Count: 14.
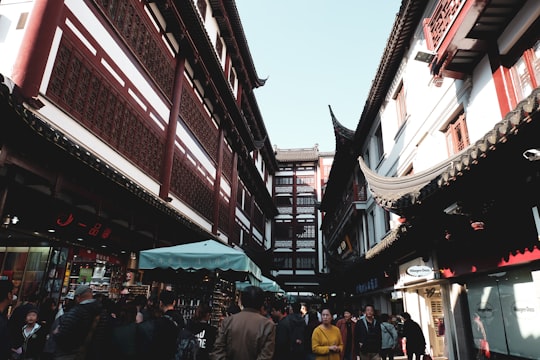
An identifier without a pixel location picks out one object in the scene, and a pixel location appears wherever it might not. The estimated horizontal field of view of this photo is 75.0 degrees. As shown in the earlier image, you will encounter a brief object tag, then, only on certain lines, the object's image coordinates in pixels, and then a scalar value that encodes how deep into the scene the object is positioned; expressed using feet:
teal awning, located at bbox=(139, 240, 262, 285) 23.13
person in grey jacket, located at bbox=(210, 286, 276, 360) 11.28
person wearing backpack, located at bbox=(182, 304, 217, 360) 15.25
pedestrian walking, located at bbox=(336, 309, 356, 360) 27.78
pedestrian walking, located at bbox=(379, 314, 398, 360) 30.32
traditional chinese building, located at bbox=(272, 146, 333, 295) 142.00
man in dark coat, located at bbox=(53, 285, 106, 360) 12.54
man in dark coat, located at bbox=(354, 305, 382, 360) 24.88
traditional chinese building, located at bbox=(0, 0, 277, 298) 21.44
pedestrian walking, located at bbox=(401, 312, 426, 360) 29.12
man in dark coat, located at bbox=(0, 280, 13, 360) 11.43
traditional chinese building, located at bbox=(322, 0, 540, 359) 18.40
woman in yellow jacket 18.97
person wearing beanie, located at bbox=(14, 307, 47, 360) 19.79
